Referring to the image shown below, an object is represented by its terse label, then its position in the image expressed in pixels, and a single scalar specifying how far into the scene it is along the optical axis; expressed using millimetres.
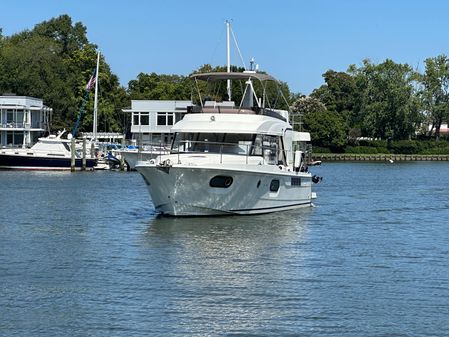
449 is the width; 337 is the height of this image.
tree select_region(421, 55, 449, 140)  148875
